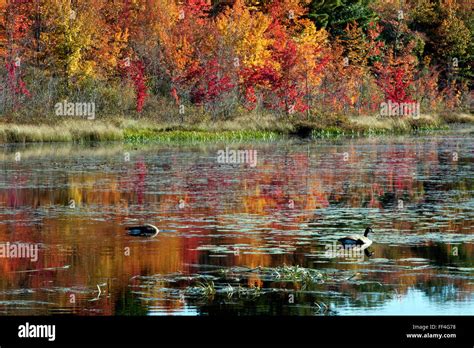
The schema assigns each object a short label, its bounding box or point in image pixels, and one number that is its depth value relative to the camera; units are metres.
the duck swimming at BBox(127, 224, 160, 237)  22.20
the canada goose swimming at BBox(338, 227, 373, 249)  20.38
